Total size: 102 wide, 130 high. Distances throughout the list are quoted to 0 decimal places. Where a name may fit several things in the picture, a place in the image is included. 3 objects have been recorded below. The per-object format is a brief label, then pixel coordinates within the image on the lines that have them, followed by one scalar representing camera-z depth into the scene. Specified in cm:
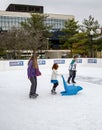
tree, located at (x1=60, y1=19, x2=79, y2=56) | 2822
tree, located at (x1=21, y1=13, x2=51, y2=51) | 2608
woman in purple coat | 442
